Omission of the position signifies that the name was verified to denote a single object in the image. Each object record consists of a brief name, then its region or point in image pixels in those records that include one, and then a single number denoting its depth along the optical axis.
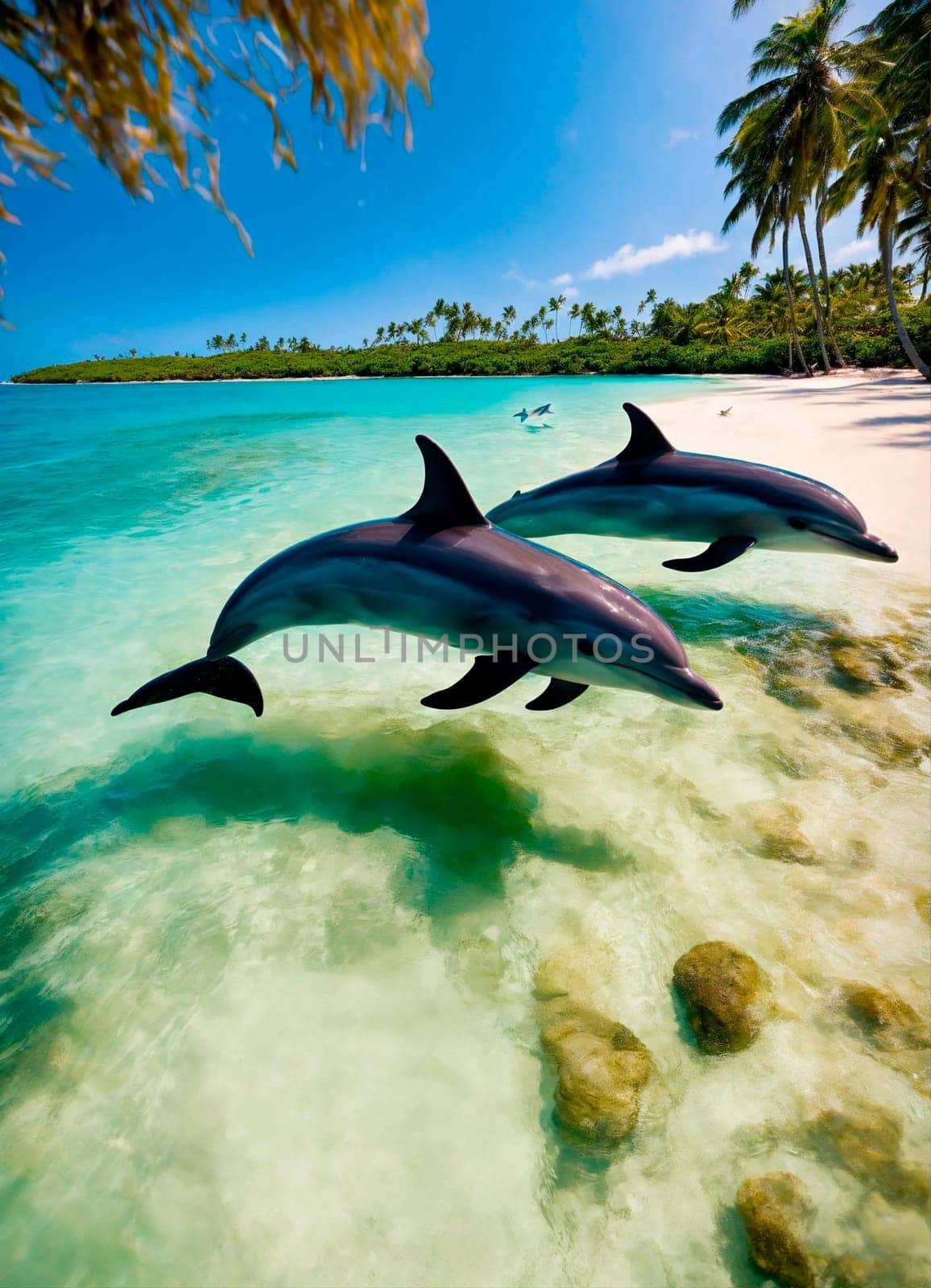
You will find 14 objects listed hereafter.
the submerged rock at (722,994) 2.38
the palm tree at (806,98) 24.72
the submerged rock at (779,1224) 1.77
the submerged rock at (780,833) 3.21
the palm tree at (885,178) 21.66
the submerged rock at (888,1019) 2.31
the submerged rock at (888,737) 3.84
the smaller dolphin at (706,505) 4.69
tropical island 21.80
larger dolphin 3.10
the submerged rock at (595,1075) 2.12
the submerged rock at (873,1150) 1.90
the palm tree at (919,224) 27.27
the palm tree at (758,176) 27.62
